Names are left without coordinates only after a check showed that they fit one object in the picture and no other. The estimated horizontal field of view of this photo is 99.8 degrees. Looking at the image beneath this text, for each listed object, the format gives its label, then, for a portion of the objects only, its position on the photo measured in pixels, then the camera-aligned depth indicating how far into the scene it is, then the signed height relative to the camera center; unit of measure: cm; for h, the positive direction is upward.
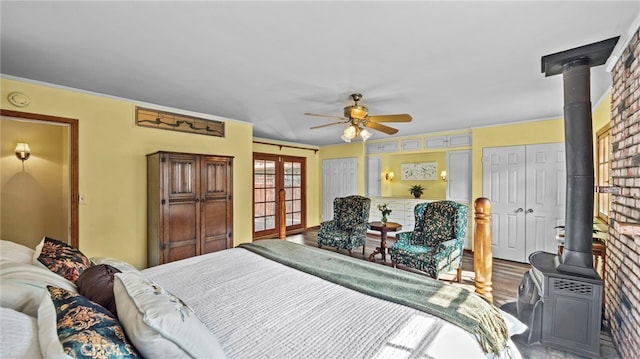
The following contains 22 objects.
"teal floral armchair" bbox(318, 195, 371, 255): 428 -79
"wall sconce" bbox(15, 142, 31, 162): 352 +39
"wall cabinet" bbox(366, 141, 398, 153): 578 +71
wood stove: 192 -54
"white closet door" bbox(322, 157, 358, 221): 646 -2
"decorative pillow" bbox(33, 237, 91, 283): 140 -43
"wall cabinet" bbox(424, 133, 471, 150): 486 +71
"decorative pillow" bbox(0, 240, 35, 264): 143 -40
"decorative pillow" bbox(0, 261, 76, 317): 98 -42
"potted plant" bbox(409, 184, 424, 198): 561 -25
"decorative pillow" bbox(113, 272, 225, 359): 82 -47
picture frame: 572 +17
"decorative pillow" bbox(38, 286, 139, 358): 69 -43
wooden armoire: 324 -32
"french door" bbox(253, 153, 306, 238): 599 -27
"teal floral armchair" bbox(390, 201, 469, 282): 311 -80
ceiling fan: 290 +66
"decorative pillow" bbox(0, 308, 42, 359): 69 -43
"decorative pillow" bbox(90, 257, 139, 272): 170 -55
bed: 86 -66
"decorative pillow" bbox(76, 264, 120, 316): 110 -47
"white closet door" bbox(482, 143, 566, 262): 399 -26
